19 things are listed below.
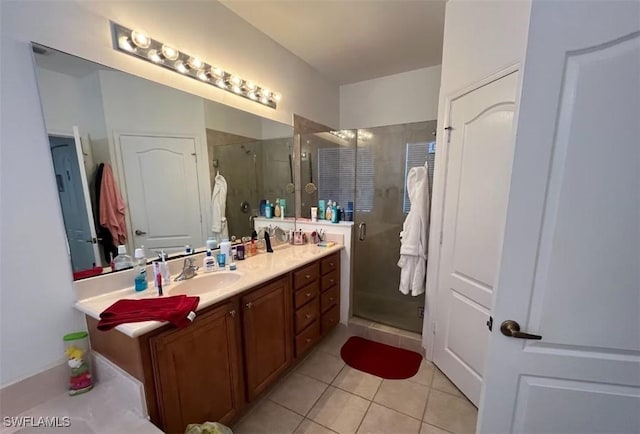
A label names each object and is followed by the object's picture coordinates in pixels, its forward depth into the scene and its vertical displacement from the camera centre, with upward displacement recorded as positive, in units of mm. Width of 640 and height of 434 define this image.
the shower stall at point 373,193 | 2518 -109
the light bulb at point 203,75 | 1765 +739
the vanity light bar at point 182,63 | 1386 +761
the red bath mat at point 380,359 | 2082 -1517
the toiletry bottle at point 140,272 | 1413 -496
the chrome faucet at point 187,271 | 1574 -540
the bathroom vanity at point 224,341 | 1136 -835
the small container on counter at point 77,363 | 1221 -846
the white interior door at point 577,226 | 753 -138
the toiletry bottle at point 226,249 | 1849 -465
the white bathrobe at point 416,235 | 2189 -442
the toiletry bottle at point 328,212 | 2742 -304
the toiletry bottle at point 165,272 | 1507 -517
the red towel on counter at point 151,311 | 1075 -557
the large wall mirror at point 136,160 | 1222 +141
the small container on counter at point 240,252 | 2041 -536
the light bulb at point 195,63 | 1684 +790
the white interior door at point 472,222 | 1507 -258
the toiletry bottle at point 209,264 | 1724 -533
